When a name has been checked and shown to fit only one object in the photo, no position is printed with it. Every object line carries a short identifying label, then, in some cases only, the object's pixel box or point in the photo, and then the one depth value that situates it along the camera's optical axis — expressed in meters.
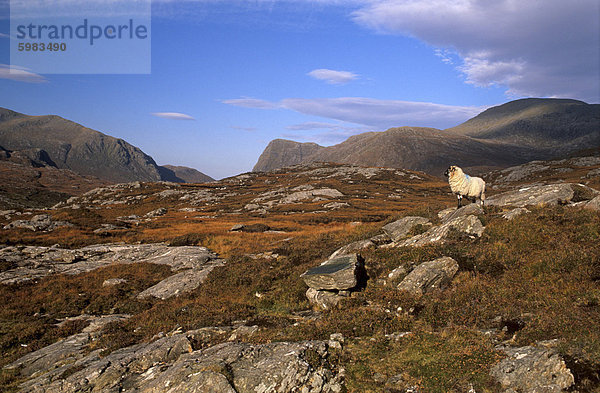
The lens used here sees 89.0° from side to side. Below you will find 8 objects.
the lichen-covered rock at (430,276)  12.87
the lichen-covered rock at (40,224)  42.75
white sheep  21.55
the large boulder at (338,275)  13.91
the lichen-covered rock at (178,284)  19.92
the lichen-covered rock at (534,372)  6.77
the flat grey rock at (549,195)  18.63
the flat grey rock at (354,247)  19.57
